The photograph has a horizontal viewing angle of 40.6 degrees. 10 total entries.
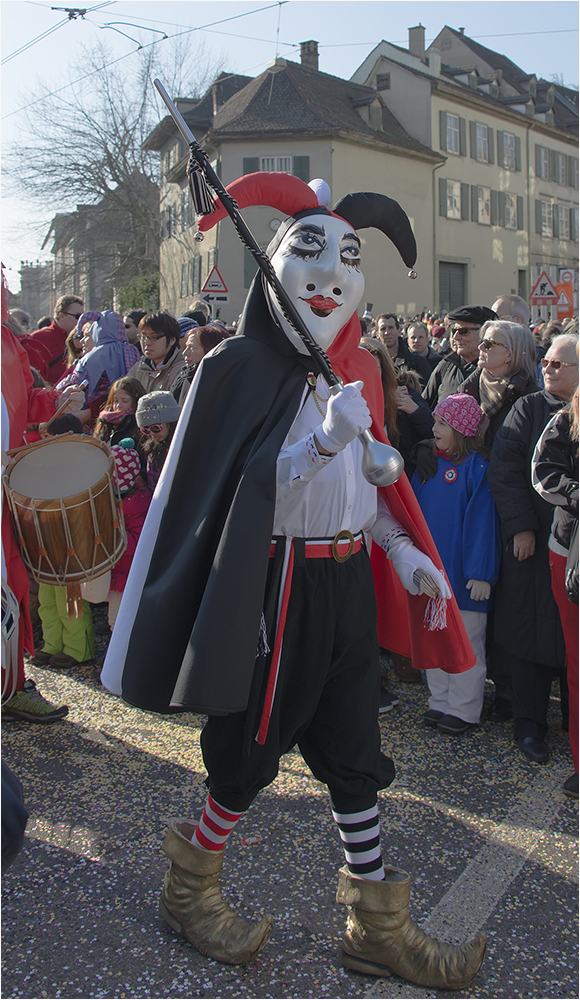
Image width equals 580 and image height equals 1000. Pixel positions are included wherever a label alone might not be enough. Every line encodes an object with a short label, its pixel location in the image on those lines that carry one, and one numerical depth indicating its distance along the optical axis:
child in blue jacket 3.90
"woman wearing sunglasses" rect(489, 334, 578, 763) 3.76
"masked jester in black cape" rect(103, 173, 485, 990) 2.14
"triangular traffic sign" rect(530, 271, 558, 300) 12.41
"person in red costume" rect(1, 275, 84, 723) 3.58
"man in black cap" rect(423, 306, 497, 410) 5.05
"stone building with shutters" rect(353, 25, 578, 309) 30.23
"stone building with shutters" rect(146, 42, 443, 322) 26.53
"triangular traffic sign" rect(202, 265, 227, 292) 10.36
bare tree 29.89
